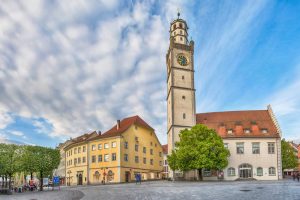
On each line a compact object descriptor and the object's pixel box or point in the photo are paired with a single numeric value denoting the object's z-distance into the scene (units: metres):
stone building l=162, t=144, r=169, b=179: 80.53
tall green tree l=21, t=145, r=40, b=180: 34.45
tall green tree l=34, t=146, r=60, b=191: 34.87
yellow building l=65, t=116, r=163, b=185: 48.28
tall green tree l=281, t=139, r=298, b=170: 55.77
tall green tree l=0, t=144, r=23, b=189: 34.35
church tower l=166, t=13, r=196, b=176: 46.16
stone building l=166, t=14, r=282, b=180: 44.21
